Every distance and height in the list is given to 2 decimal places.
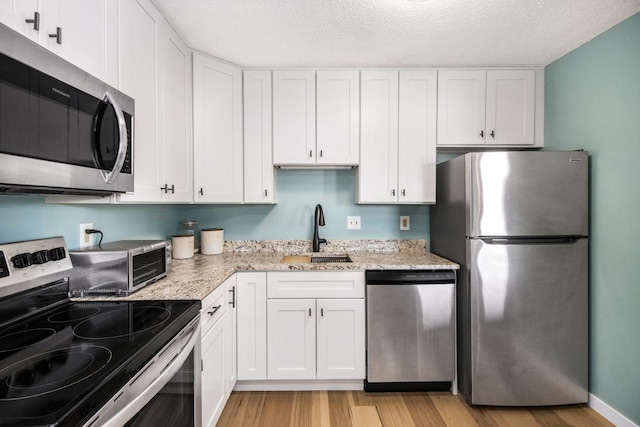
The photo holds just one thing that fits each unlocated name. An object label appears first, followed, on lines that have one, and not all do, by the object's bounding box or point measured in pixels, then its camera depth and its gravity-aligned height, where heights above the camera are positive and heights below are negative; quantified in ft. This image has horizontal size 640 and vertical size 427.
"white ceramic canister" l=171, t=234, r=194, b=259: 7.41 -0.89
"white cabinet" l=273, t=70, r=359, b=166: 7.57 +2.37
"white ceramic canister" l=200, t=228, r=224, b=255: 8.02 -0.82
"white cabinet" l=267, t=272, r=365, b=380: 6.73 -2.72
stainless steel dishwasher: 6.64 -2.55
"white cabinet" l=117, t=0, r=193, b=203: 4.64 +1.97
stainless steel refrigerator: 6.17 -1.34
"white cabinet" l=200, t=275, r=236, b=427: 4.77 -2.51
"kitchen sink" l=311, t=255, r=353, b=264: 8.18 -1.31
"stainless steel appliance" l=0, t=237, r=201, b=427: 2.11 -1.30
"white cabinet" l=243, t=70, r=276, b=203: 7.57 +1.85
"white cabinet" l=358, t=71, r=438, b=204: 7.59 +1.88
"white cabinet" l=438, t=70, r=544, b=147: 7.56 +2.68
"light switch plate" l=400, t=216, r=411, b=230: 8.62 -0.31
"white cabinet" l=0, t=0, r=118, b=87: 2.81 +1.98
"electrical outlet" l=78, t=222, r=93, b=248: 4.87 -0.44
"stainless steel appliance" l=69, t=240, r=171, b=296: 4.17 -0.86
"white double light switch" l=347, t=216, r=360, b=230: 8.65 -0.29
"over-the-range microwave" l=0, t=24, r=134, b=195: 2.57 +0.85
